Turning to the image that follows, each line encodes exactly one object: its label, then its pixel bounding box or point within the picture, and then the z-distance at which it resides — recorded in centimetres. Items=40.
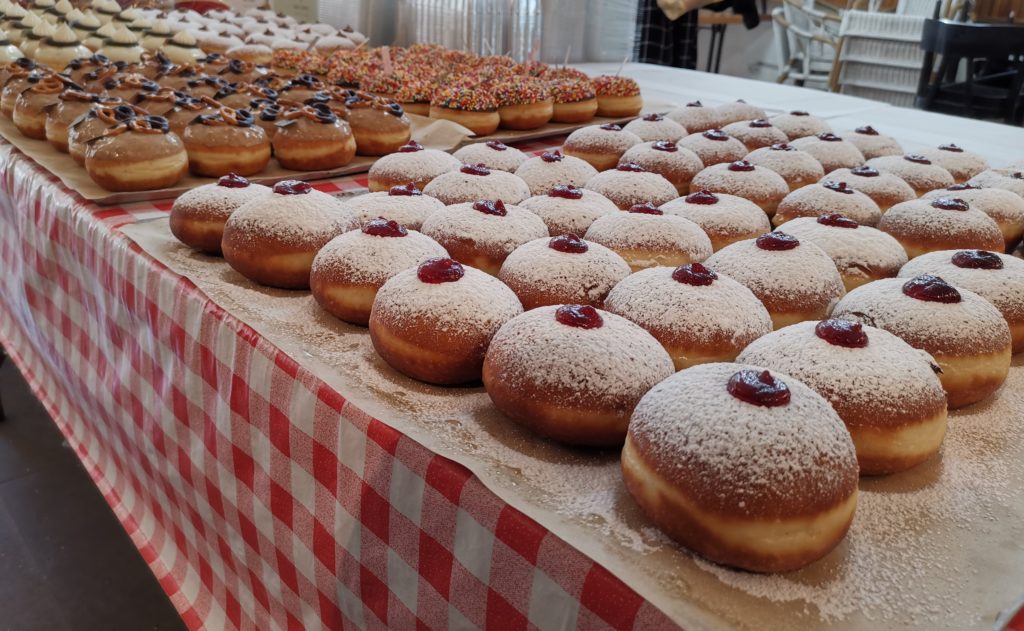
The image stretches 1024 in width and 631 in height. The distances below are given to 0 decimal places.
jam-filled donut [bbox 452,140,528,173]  69
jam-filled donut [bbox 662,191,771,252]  54
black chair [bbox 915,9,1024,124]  150
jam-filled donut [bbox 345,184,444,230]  52
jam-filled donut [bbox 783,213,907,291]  48
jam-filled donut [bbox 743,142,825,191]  69
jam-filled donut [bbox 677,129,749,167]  76
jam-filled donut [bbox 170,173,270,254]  49
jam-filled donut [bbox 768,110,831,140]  87
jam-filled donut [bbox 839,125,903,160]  80
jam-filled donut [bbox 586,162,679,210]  61
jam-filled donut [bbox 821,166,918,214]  62
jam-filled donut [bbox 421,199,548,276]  47
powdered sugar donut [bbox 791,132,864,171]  74
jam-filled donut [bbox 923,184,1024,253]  57
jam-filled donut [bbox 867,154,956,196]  67
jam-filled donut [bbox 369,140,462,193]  63
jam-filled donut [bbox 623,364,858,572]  24
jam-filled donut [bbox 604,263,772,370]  36
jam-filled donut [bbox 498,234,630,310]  41
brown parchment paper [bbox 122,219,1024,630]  23
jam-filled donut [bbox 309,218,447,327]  41
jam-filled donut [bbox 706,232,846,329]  42
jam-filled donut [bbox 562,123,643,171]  77
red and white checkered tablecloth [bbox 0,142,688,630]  28
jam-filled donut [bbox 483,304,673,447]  30
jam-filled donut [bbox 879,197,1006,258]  52
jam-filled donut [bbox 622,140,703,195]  69
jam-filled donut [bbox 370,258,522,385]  35
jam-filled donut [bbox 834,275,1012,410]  36
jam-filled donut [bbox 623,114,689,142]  82
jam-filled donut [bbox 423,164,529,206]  57
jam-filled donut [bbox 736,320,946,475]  30
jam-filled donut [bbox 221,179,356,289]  45
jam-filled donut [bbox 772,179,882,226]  58
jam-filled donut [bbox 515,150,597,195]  64
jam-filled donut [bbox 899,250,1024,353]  41
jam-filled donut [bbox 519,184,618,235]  53
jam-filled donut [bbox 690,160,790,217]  63
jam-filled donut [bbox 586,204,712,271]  48
